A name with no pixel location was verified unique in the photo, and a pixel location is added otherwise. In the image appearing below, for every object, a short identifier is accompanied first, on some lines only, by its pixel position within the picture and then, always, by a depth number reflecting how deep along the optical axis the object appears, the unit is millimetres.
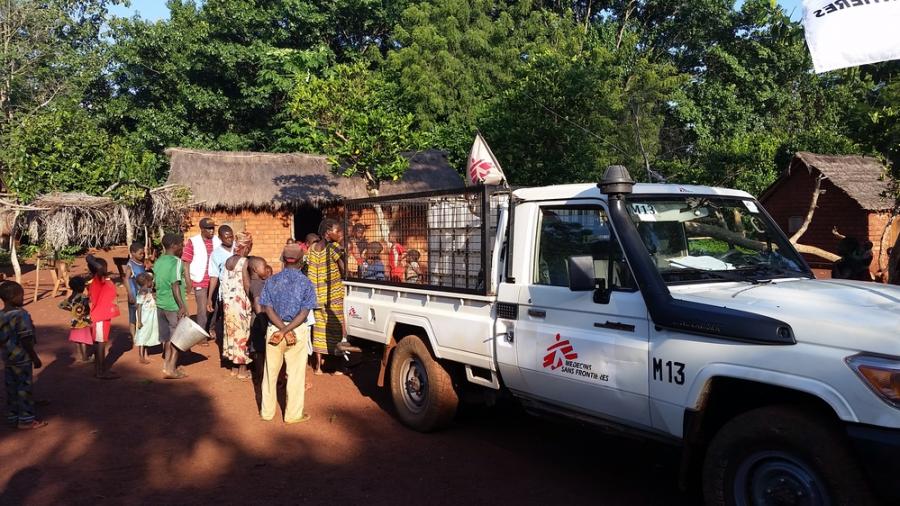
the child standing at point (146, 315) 8570
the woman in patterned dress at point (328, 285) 7891
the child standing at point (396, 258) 6539
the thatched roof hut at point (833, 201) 17250
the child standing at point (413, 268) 6262
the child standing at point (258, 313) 7172
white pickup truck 3213
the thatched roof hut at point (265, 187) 17656
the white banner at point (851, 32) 4602
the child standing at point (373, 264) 6902
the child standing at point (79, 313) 7906
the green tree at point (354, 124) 12945
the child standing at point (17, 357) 6172
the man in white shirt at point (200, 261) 9109
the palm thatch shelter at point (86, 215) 16156
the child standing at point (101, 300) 7812
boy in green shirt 8219
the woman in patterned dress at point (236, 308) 8016
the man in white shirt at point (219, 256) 9086
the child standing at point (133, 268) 8820
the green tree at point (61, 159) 17141
